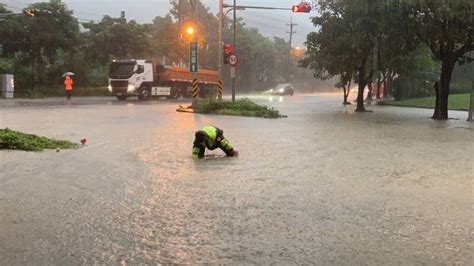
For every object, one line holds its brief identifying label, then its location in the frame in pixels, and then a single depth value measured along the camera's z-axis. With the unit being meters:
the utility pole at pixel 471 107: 22.91
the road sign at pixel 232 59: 27.81
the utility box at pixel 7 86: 34.66
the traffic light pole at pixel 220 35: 27.69
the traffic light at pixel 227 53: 27.83
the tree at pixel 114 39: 42.75
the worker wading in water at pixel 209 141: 10.95
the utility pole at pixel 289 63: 83.78
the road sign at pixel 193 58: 27.42
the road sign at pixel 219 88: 27.99
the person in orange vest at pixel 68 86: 34.31
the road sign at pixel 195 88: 26.33
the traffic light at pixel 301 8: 29.12
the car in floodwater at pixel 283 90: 62.22
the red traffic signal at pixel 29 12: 31.16
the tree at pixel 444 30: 21.33
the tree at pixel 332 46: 29.42
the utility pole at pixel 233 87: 29.02
